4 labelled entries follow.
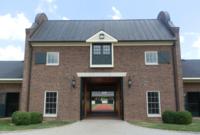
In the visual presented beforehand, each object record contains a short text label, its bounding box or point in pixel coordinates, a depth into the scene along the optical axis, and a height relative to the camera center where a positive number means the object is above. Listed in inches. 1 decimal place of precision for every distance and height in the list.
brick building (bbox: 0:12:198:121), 505.1 +51.9
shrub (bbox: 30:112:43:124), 459.0 -94.9
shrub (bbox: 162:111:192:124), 444.4 -91.1
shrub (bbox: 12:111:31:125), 437.0 -90.4
